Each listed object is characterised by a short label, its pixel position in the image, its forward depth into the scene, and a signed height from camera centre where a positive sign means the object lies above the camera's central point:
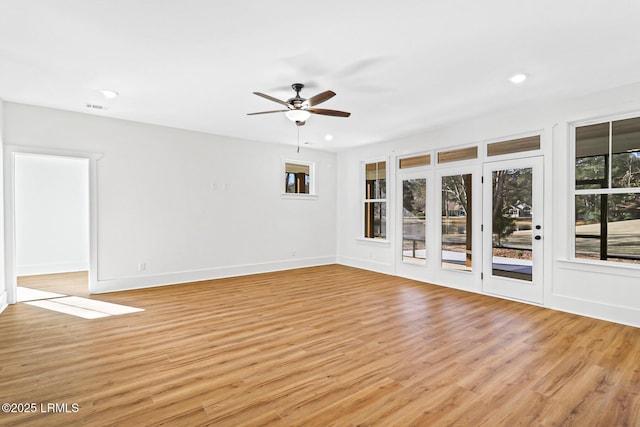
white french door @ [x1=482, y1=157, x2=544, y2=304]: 4.50 -0.24
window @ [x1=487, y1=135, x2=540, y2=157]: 4.56 +0.98
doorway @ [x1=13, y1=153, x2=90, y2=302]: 6.38 -0.21
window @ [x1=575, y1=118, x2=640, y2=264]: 3.81 +0.26
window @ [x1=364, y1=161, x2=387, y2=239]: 7.00 +0.25
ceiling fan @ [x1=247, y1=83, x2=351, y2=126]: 3.69 +1.20
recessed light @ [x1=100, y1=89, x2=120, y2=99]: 4.01 +1.47
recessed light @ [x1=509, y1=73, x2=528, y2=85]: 3.48 +1.47
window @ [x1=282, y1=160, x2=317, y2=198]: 7.49 +0.78
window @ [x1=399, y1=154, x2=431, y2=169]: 6.04 +0.98
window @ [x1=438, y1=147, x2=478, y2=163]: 5.29 +0.98
